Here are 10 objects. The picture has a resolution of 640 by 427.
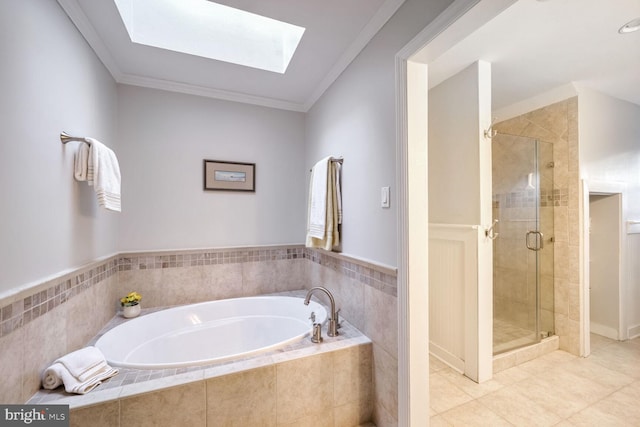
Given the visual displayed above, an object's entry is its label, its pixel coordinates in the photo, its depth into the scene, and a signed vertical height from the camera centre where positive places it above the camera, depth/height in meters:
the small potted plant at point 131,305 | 2.04 -0.70
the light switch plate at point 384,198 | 1.50 +0.10
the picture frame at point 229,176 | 2.45 +0.38
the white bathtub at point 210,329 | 1.88 -0.93
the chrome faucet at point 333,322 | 1.72 -0.72
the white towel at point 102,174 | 1.52 +0.25
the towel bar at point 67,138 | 1.40 +0.43
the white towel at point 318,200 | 2.00 +0.12
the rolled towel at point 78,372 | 1.19 -0.74
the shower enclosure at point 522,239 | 2.48 -0.24
